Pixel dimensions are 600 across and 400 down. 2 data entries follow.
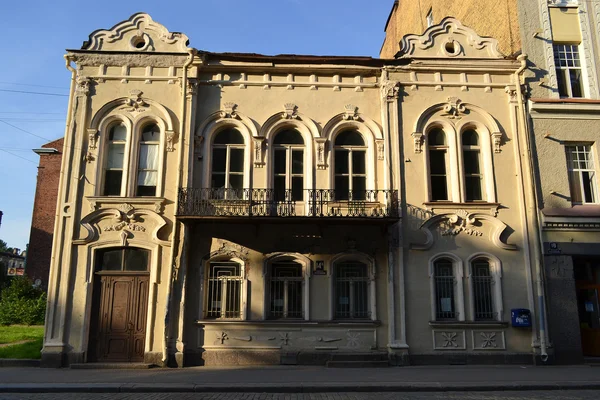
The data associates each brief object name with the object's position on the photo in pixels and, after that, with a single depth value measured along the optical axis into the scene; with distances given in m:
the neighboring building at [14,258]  77.20
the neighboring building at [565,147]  13.77
